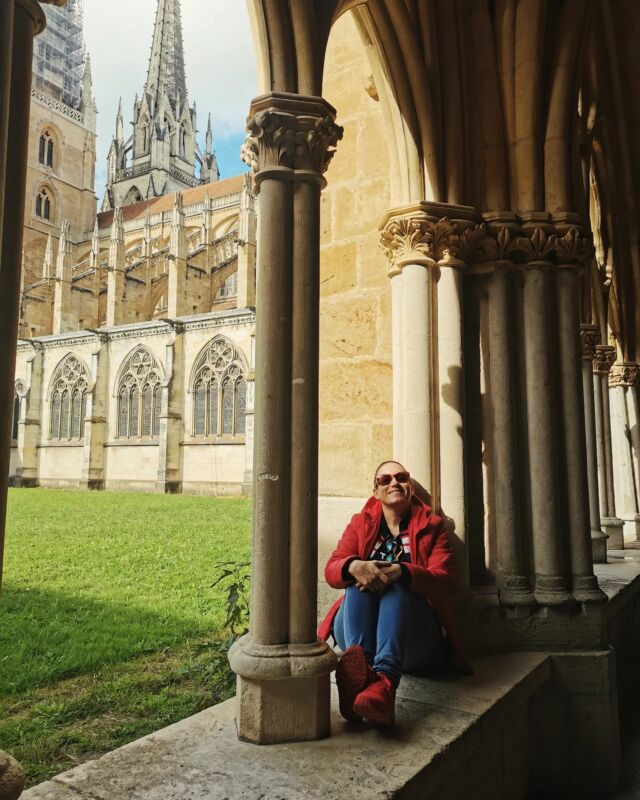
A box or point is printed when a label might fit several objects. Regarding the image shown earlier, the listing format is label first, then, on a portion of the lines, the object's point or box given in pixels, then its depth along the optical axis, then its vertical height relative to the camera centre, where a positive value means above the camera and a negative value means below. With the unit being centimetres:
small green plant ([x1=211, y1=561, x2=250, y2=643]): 329 -68
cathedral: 2089 +428
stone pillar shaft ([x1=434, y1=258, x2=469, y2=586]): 268 +27
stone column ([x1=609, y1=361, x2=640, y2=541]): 673 +29
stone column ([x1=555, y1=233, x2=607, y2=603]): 284 +25
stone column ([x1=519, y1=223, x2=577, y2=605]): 277 +21
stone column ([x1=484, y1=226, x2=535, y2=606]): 275 +18
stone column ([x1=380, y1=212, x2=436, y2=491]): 270 +57
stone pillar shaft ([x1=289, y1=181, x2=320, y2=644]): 176 +18
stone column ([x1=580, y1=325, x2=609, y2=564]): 446 +24
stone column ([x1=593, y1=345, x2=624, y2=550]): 565 +33
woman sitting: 179 -39
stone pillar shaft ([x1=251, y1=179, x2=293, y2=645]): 175 +14
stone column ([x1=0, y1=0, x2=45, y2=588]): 109 +55
